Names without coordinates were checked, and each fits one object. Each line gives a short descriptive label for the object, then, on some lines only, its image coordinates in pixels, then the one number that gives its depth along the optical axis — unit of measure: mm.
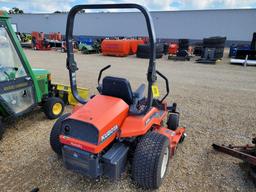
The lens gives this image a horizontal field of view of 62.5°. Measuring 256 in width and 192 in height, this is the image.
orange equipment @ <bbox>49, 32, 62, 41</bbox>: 20159
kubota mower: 1948
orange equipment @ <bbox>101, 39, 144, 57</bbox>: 13055
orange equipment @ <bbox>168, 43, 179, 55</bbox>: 14078
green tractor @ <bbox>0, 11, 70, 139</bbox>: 3082
